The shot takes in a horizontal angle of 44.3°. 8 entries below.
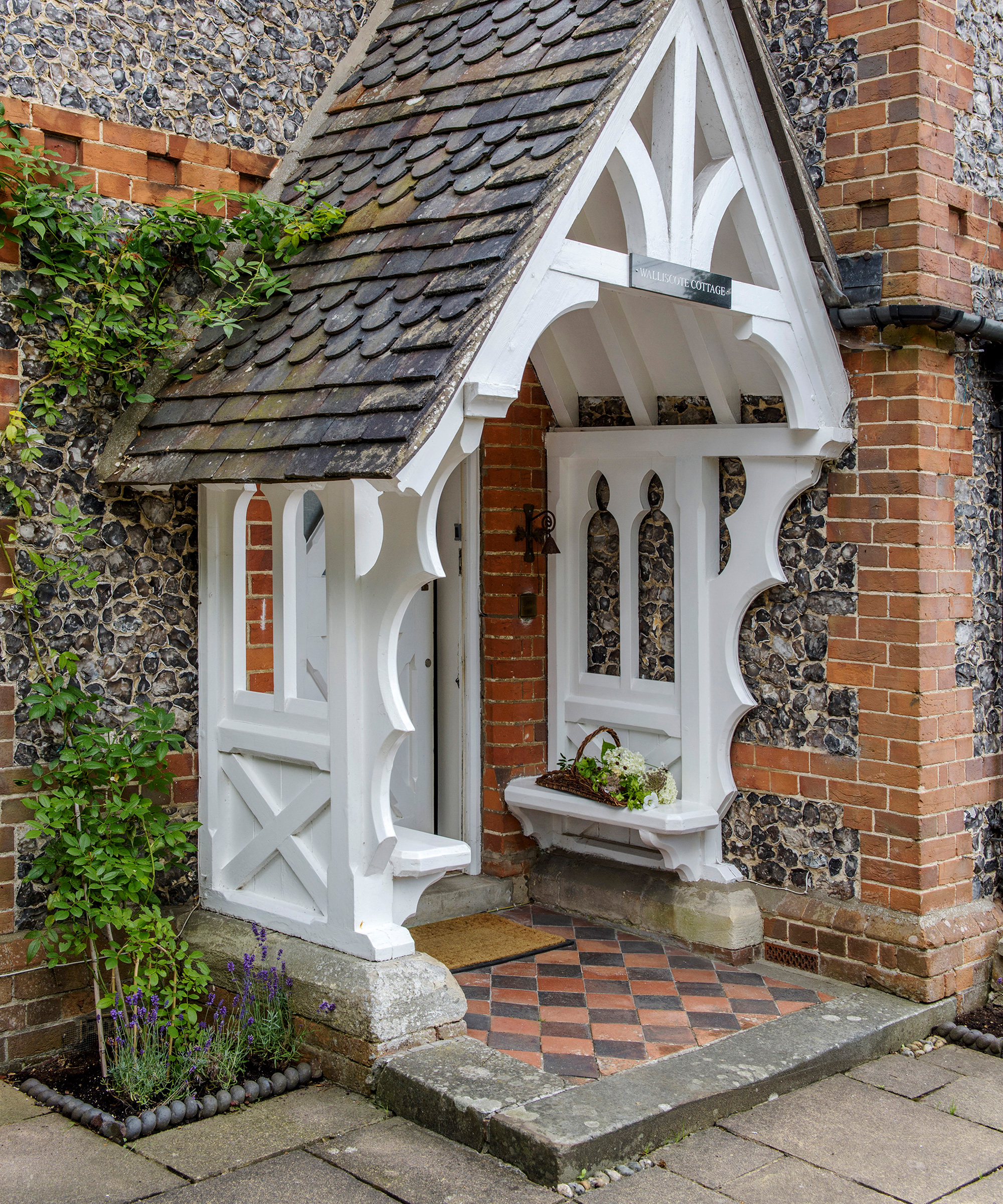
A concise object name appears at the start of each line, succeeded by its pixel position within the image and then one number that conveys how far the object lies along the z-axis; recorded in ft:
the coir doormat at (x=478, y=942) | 18.31
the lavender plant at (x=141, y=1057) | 14.08
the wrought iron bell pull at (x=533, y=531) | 20.83
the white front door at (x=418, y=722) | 21.36
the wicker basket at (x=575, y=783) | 19.11
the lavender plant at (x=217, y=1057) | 14.28
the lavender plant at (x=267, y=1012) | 14.88
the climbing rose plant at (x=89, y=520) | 15.06
